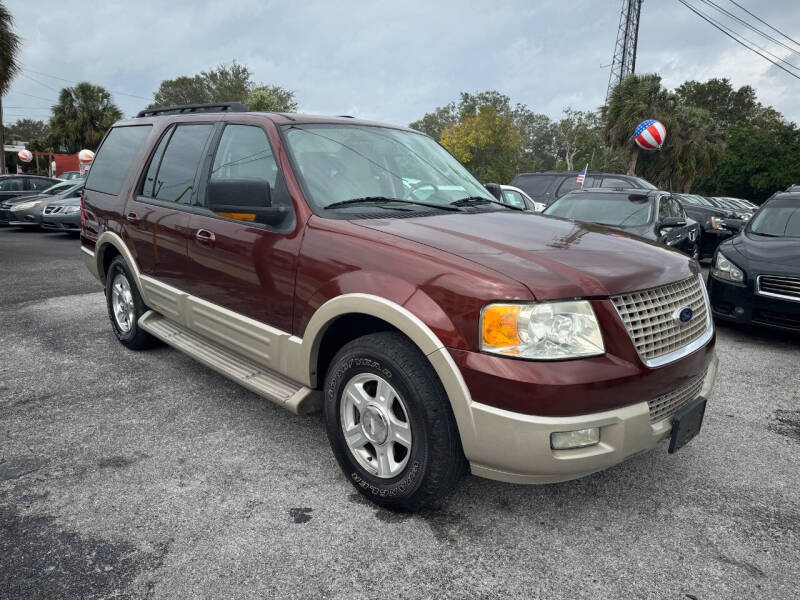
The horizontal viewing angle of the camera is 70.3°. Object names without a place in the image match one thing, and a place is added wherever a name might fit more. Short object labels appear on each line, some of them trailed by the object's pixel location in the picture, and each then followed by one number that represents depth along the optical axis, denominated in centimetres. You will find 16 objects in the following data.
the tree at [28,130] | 8370
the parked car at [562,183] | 1404
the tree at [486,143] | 4978
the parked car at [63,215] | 1288
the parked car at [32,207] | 1372
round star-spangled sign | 1883
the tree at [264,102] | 2926
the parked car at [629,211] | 773
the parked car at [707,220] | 1144
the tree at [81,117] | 4181
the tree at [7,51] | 2308
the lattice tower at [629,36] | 4338
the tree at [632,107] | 3089
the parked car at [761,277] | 522
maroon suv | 213
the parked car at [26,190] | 1467
